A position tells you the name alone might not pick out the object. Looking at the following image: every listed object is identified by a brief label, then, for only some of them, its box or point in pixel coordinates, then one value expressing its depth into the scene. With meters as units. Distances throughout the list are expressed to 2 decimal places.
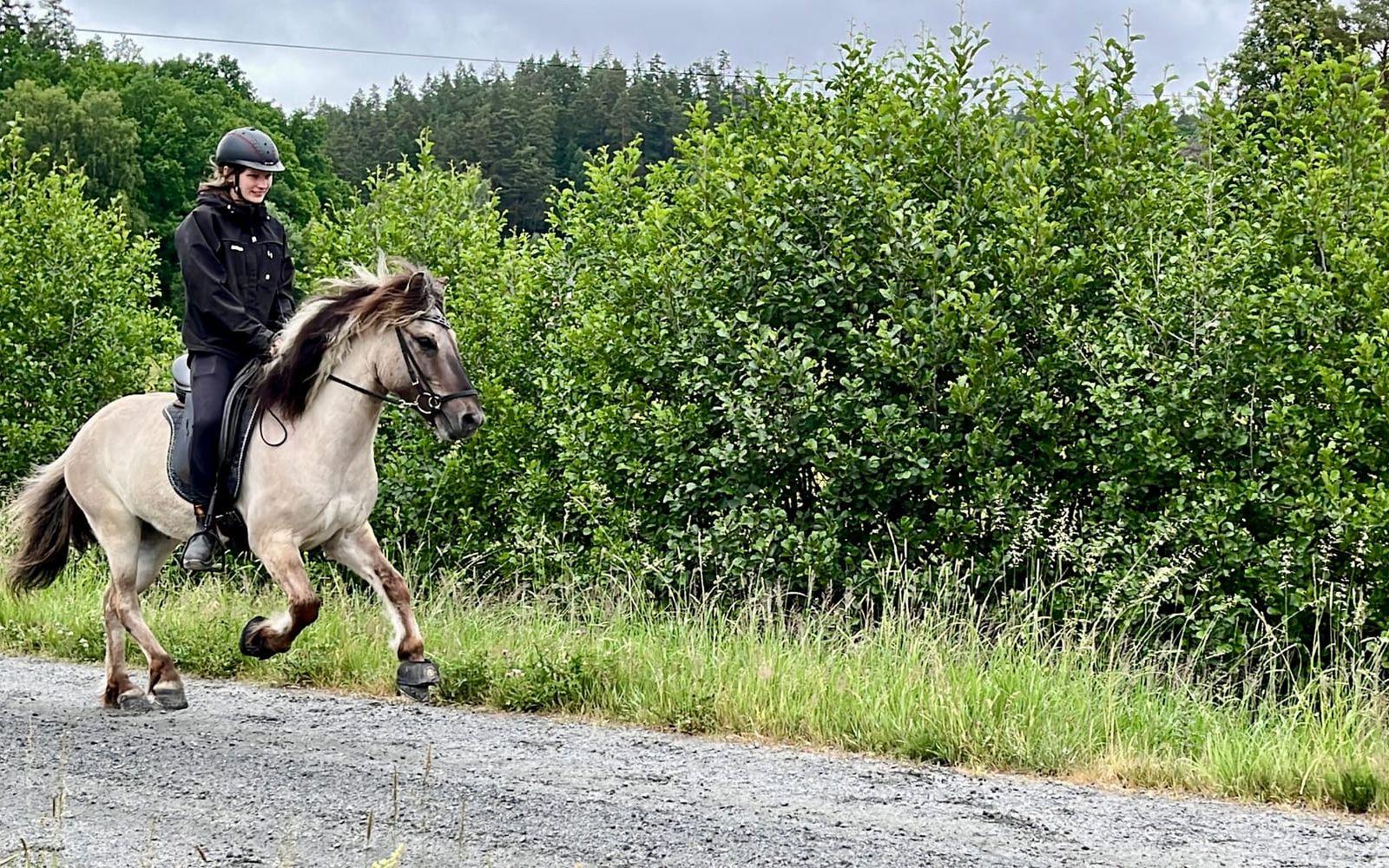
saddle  7.61
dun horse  7.30
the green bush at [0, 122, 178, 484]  14.74
